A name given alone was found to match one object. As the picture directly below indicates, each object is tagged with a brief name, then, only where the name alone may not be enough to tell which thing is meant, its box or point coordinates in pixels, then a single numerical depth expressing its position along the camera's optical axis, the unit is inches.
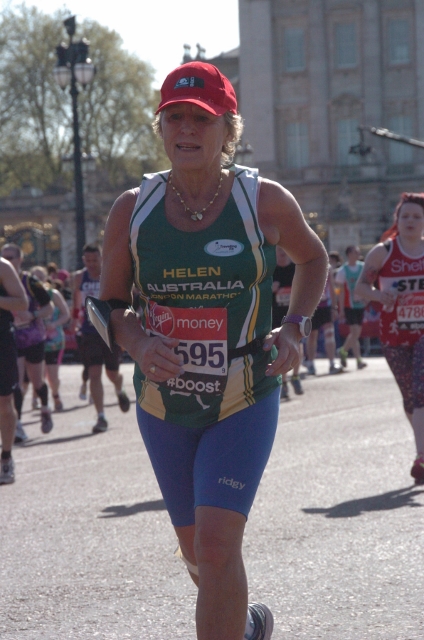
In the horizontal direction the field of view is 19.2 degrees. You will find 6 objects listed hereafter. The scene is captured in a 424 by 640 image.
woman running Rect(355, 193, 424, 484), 321.4
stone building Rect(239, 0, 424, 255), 2388.0
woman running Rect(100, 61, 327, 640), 147.6
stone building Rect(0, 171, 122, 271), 1471.5
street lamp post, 957.9
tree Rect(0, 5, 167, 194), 2536.9
